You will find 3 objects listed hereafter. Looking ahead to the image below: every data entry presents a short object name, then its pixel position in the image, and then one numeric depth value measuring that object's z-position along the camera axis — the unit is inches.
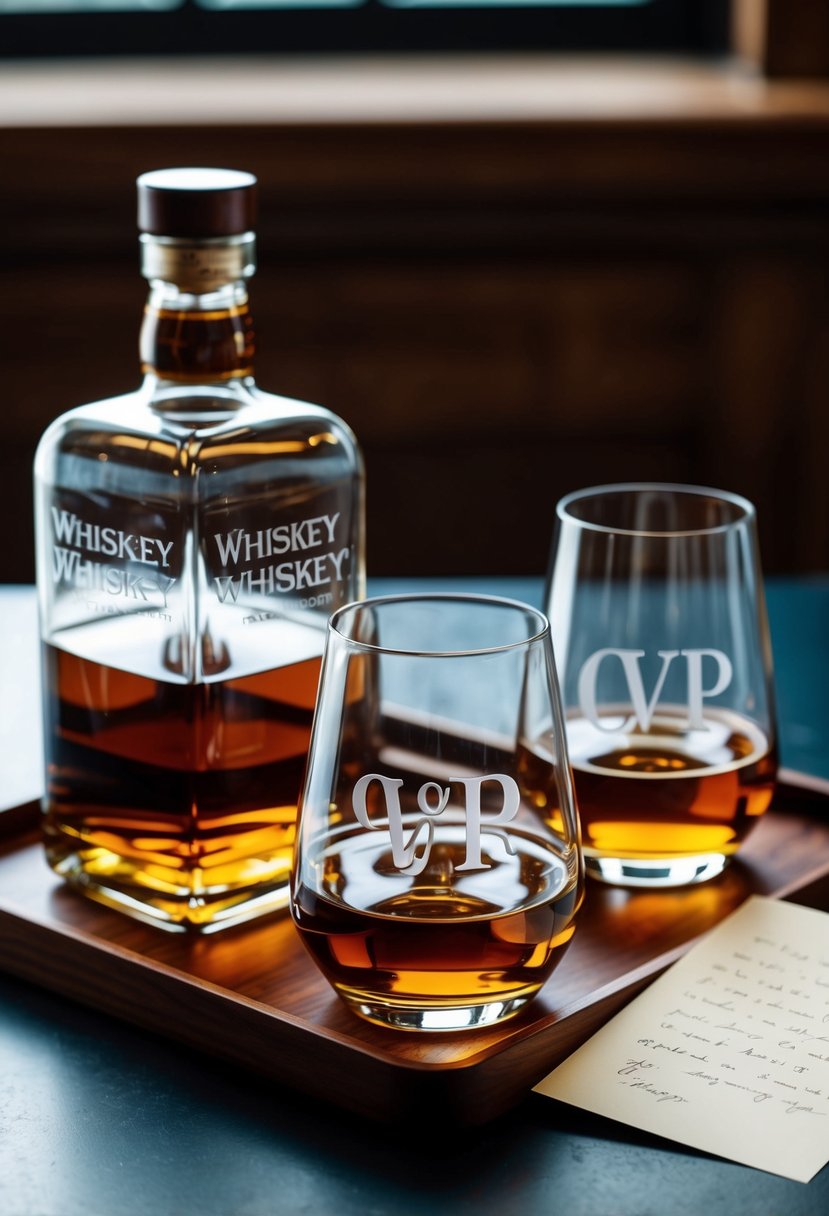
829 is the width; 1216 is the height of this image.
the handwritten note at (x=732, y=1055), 28.2
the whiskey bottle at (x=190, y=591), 31.4
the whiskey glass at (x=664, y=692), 32.9
